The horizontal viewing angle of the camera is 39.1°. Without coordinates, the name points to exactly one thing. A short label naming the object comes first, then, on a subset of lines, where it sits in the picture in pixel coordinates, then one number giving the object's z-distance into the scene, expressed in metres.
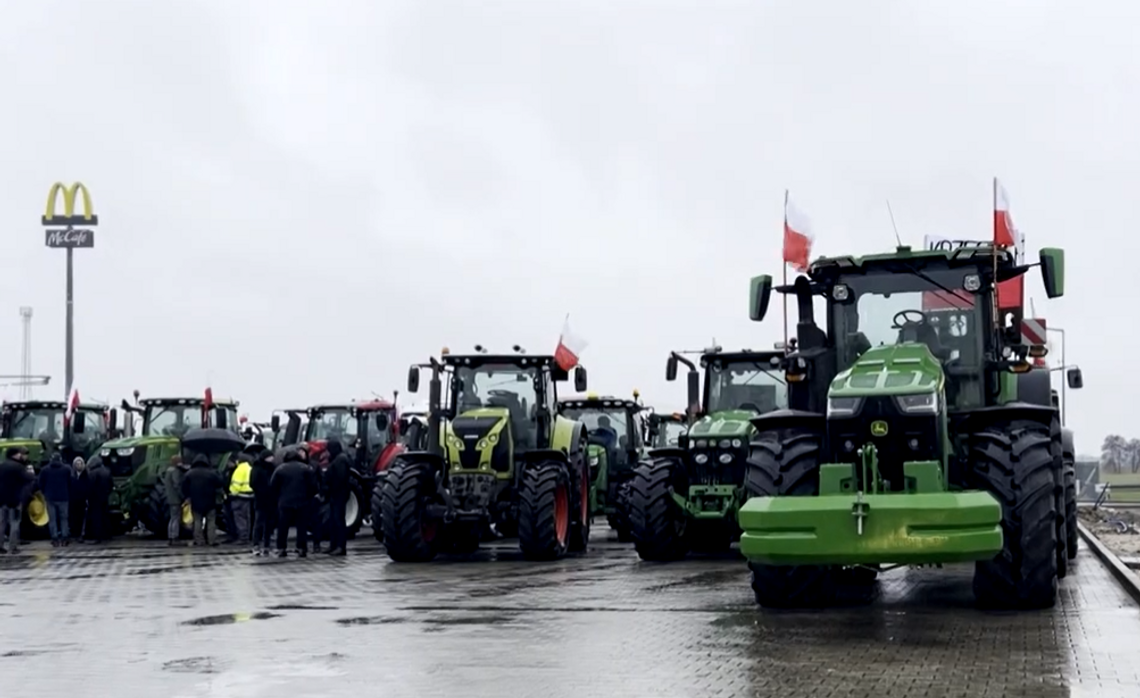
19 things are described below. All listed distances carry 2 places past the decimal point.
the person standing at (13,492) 23.83
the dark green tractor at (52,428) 28.89
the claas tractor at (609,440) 25.97
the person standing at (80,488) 25.91
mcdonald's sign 50.91
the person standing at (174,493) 25.78
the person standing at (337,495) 22.02
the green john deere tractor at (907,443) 11.84
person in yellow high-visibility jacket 25.12
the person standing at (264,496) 22.78
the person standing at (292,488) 21.62
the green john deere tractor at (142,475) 27.33
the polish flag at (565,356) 21.80
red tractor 27.75
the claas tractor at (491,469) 19.78
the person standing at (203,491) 24.70
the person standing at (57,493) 25.36
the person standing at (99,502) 25.98
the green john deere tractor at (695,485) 19.39
